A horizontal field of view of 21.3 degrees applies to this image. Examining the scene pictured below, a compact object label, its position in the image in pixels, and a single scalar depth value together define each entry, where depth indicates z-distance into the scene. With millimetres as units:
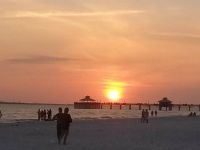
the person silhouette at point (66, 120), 22969
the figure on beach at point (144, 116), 55697
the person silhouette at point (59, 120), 22969
